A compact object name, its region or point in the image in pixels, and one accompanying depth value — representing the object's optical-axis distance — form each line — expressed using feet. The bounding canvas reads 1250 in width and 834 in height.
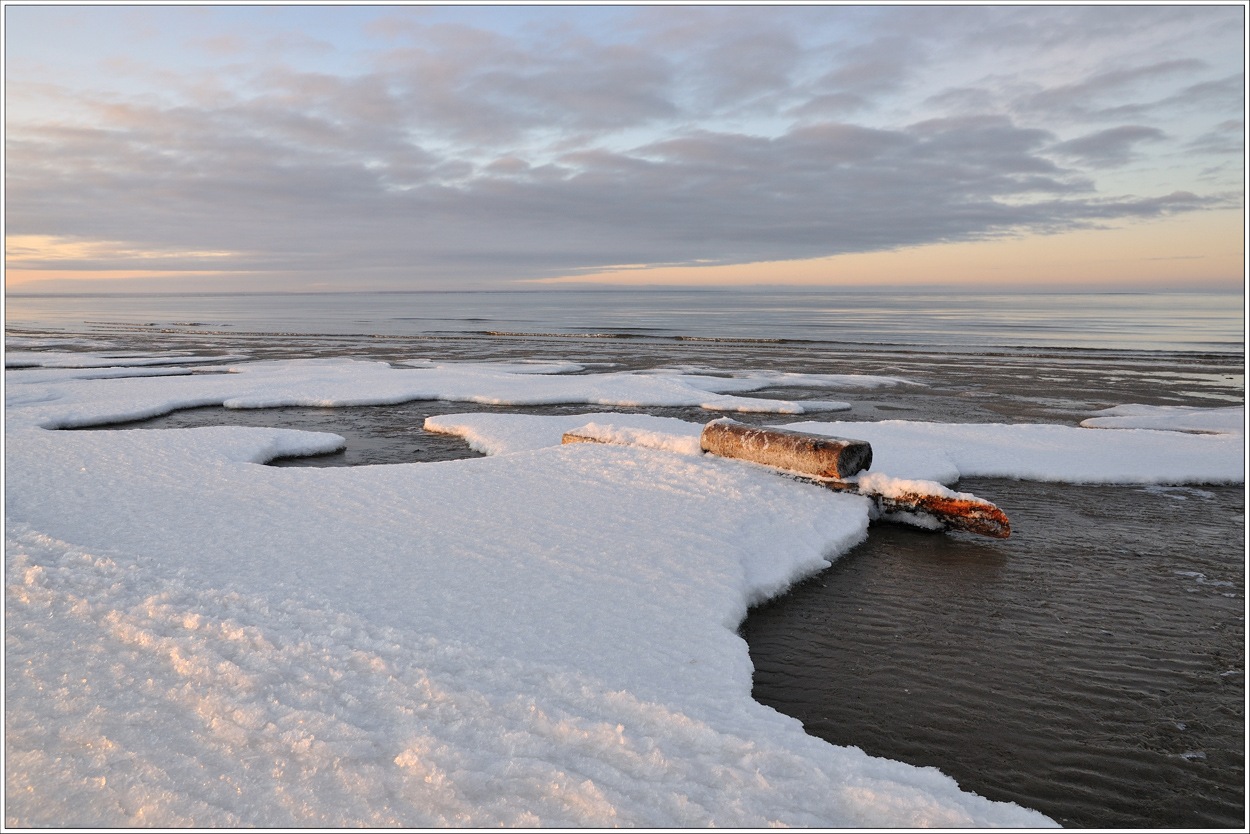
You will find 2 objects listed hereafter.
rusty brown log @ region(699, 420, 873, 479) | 28.40
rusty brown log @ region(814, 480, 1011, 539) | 25.54
